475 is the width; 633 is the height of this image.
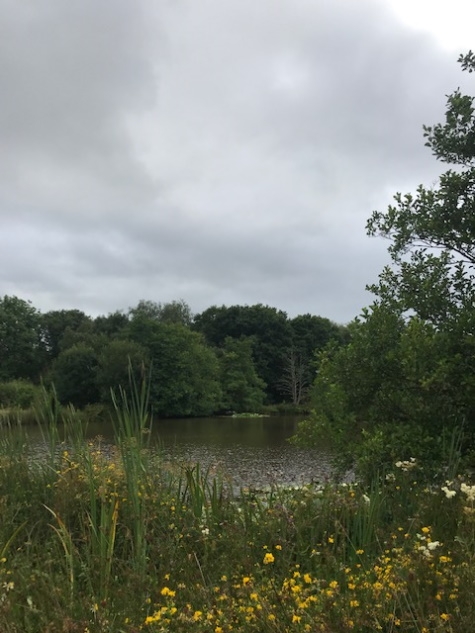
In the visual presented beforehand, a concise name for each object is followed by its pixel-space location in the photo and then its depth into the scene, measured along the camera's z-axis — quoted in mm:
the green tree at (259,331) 66875
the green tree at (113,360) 40781
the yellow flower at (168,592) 2227
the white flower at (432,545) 2467
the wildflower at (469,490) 2805
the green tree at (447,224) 5707
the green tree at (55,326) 68312
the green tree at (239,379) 55119
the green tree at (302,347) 63250
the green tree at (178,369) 48375
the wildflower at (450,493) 3043
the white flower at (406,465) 4402
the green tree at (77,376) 45656
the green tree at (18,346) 62812
